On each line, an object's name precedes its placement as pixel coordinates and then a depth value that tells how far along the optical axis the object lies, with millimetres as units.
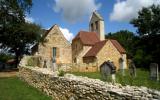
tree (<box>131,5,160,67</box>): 20230
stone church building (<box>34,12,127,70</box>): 19285
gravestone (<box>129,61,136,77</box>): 11347
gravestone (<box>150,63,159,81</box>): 9803
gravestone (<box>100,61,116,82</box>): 8377
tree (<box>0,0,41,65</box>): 16304
